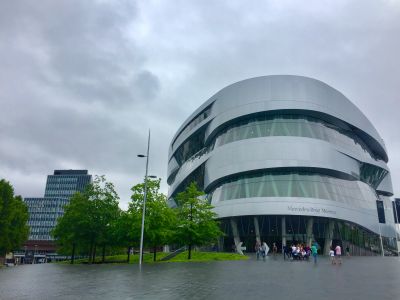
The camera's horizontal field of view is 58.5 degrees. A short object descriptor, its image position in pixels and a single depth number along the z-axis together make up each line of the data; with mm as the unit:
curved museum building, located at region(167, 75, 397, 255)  50562
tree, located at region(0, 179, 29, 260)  44344
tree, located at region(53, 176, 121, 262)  41531
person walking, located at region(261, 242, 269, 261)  34538
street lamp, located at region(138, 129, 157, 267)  29580
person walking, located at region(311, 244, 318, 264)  27806
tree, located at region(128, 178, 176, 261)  36344
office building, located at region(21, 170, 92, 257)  133125
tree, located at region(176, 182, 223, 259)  38094
